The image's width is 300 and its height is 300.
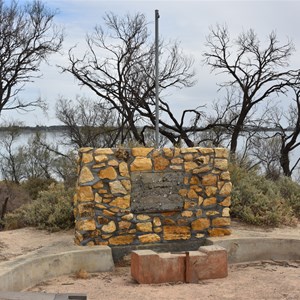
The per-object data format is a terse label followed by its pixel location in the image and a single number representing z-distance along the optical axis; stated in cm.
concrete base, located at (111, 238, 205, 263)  743
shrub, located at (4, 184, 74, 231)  895
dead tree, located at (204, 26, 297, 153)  1955
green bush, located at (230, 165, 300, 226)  931
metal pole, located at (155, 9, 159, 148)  1001
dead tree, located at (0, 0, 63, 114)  1780
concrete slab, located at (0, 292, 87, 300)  471
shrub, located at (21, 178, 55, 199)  1956
